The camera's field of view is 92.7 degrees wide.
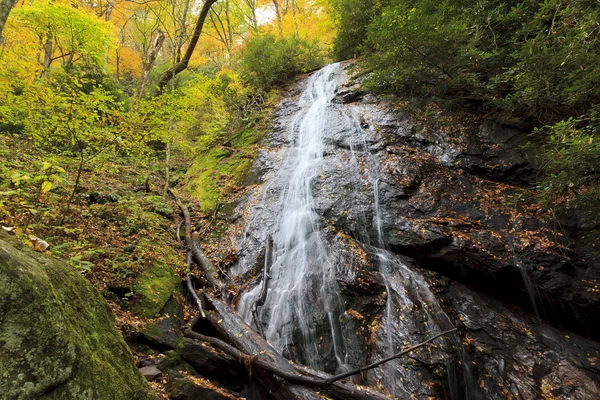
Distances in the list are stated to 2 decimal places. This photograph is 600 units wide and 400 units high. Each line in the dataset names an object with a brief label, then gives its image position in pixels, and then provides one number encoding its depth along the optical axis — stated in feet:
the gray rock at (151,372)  10.53
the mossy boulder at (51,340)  4.45
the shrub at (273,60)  41.47
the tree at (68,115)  14.92
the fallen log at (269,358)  10.67
